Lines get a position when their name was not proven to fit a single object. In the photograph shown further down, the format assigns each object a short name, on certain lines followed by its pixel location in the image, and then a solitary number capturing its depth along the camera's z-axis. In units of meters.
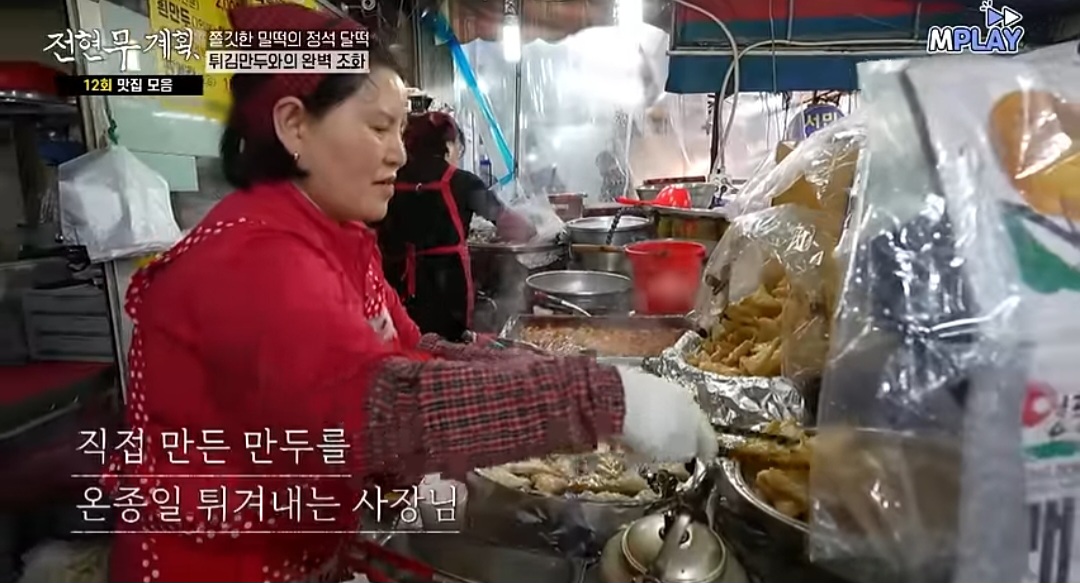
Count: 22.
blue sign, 2.35
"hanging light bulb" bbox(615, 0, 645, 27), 2.87
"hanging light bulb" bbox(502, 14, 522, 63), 3.01
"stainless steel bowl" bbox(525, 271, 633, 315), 1.58
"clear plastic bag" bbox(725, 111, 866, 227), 0.94
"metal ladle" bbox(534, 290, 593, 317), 1.55
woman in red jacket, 0.50
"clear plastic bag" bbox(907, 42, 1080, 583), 0.44
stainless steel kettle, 0.58
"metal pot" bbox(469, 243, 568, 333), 2.09
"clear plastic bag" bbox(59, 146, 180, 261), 0.83
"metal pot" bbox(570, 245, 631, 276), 1.91
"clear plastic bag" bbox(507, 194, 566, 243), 2.20
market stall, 0.45
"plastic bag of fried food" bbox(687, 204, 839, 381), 0.88
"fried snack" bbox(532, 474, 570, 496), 0.79
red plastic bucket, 1.50
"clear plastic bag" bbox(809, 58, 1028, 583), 0.45
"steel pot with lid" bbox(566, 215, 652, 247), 2.10
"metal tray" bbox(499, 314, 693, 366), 1.46
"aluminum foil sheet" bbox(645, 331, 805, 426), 0.87
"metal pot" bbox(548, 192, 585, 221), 2.93
